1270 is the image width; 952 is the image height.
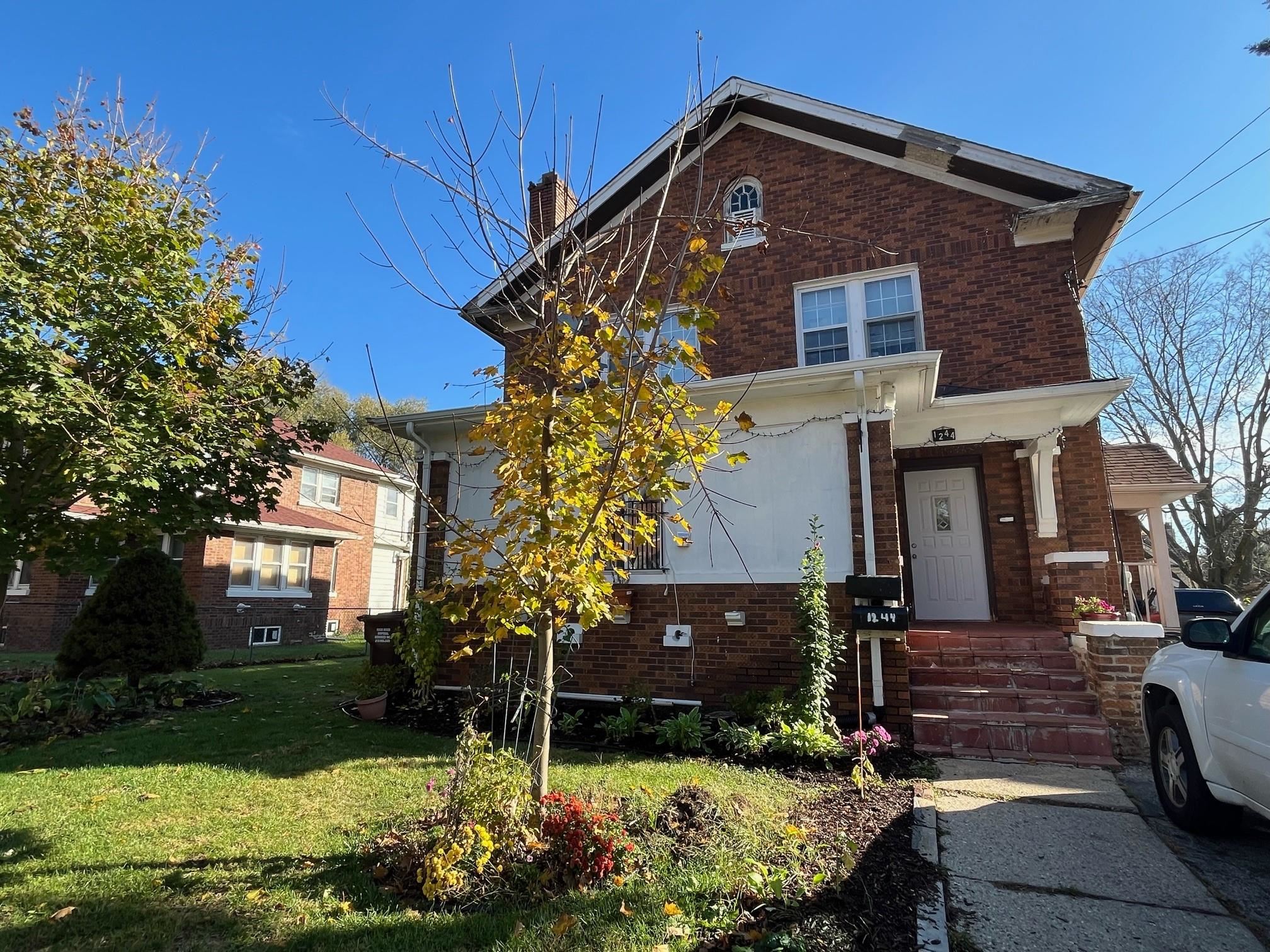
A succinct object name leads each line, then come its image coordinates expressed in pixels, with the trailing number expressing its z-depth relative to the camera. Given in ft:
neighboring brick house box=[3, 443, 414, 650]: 55.72
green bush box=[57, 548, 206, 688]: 29.12
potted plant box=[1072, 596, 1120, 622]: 22.48
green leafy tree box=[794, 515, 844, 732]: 19.77
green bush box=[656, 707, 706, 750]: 19.76
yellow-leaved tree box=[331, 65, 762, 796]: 10.43
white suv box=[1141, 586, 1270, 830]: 10.83
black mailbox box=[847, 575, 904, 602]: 20.71
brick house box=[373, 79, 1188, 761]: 22.47
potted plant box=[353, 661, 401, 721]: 24.85
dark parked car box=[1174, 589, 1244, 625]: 49.67
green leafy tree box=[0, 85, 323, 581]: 20.42
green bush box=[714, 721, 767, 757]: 18.98
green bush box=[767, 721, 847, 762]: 18.22
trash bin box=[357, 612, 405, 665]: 27.30
